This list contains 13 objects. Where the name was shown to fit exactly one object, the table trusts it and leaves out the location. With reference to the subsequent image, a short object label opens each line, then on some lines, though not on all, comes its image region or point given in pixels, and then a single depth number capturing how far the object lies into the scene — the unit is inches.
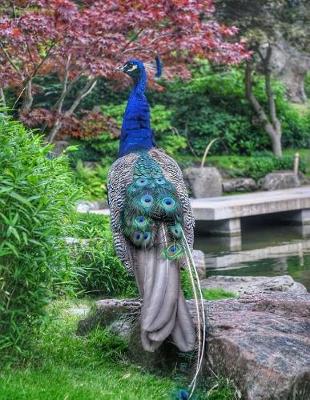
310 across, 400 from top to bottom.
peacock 159.6
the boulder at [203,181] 581.9
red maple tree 341.1
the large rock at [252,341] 150.5
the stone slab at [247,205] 471.5
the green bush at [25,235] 152.7
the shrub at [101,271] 259.4
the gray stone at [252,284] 269.4
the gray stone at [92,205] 431.7
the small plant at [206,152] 609.3
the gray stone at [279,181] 620.4
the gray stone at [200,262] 298.7
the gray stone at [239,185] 606.9
